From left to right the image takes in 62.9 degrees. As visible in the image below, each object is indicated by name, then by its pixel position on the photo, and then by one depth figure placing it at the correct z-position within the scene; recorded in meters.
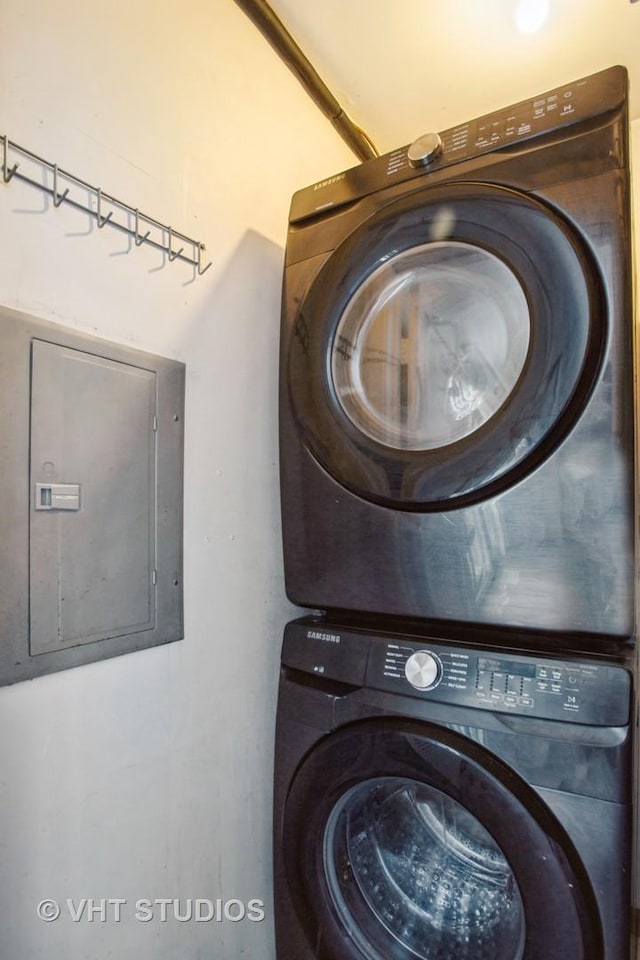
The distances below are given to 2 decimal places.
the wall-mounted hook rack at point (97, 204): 0.74
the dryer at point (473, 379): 0.77
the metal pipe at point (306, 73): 1.22
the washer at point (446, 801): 0.70
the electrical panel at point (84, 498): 0.73
